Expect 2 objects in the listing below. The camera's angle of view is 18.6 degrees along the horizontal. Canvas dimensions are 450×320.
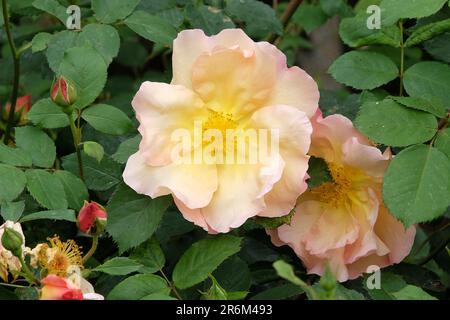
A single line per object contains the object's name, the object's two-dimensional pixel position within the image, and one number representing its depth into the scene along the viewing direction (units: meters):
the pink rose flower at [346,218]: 0.61
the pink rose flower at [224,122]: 0.59
